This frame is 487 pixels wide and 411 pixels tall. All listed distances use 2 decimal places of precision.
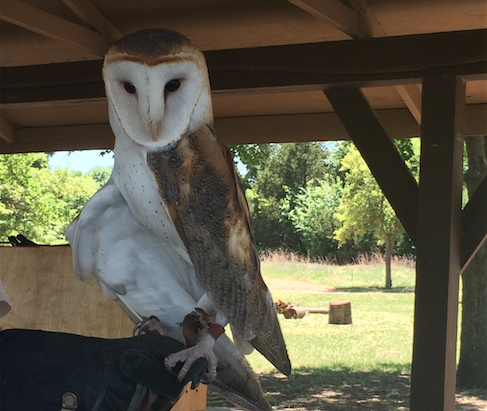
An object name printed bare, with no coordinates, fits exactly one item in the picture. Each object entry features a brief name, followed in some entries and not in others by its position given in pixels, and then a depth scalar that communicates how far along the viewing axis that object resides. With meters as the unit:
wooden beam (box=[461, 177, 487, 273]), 1.99
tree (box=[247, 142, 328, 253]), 18.23
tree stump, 8.83
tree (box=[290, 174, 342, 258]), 17.61
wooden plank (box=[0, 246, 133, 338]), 2.97
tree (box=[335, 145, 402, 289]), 13.70
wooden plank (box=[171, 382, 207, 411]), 2.43
